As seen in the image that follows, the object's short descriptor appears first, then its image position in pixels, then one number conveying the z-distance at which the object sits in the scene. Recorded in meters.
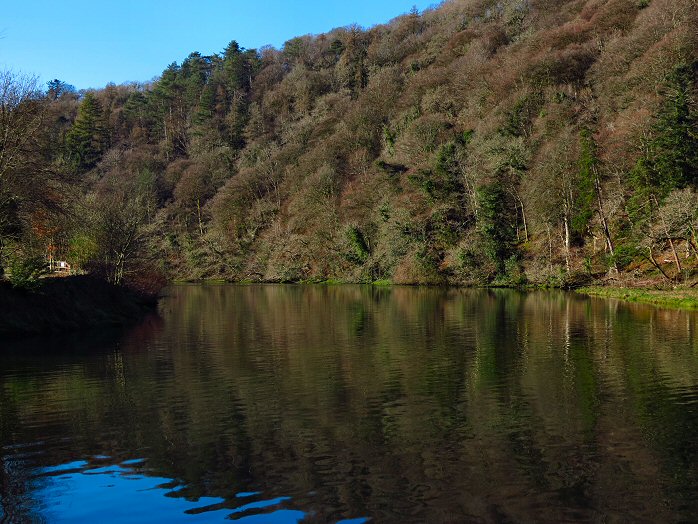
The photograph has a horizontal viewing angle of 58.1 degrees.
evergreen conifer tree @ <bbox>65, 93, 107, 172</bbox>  131.00
